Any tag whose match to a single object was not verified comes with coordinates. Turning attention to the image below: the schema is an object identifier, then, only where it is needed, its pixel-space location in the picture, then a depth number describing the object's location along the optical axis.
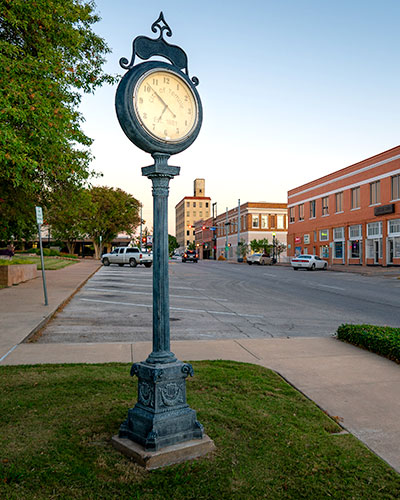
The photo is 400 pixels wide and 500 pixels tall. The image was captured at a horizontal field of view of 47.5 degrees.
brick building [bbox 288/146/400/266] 40.97
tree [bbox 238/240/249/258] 72.43
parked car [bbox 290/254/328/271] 40.59
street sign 11.93
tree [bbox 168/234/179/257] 182.82
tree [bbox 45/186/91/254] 17.61
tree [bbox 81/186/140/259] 60.58
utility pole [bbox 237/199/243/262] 74.01
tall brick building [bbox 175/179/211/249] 169.62
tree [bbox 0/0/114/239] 9.27
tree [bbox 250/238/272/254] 69.36
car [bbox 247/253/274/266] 54.75
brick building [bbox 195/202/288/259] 84.69
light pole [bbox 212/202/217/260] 113.44
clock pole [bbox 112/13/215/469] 3.44
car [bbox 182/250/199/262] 60.34
